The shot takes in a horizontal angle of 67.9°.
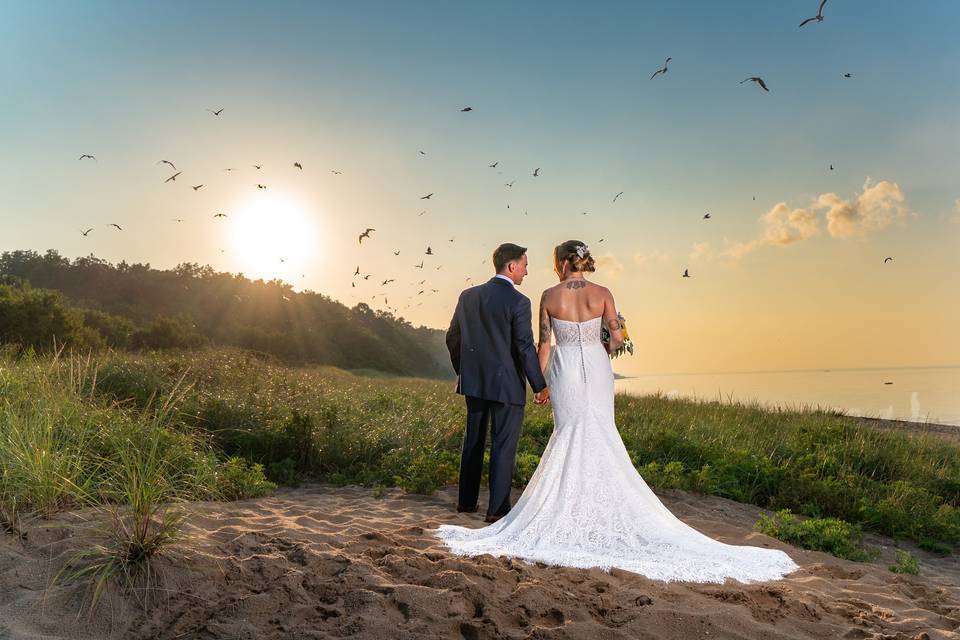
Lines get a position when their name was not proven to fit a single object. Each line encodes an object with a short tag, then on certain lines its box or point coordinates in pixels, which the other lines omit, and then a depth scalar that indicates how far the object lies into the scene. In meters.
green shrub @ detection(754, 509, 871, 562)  7.33
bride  6.09
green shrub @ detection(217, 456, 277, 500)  8.23
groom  7.46
